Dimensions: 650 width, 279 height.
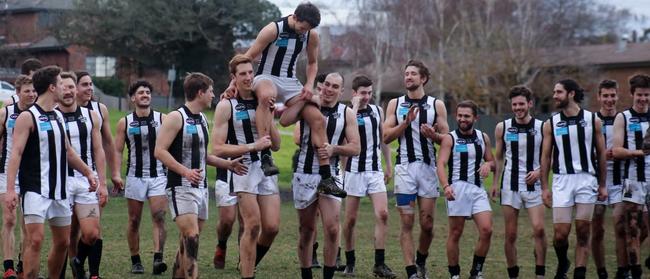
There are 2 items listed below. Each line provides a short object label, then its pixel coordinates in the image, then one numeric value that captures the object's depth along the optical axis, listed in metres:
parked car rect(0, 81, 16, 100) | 55.16
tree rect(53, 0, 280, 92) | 59.69
